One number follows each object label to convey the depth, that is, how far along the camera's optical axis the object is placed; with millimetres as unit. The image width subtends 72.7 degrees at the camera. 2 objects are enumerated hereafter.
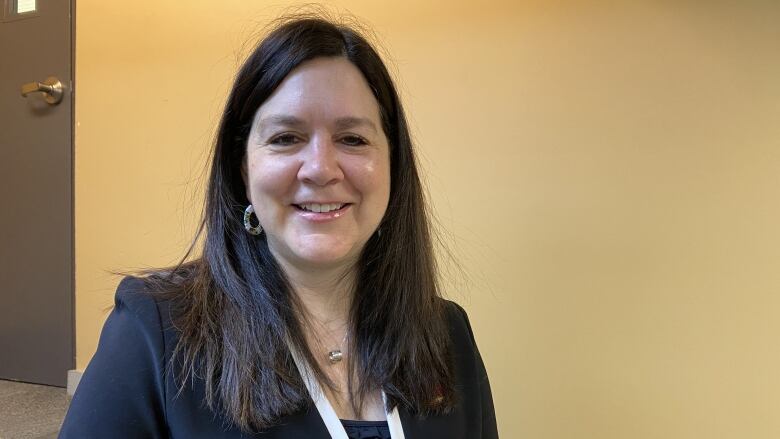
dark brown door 1899
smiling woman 774
